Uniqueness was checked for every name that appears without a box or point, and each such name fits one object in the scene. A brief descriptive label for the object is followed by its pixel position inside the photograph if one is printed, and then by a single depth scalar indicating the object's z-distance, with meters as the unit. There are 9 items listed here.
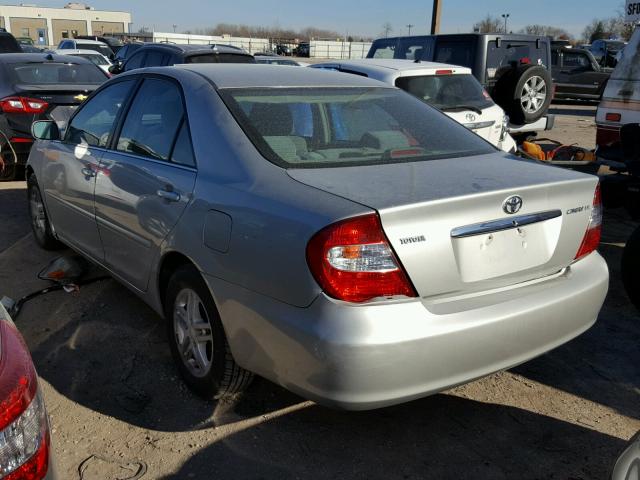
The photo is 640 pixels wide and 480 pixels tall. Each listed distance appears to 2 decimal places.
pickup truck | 18.97
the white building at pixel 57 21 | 87.44
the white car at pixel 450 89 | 6.66
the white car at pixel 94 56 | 17.84
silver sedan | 2.28
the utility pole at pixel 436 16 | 15.22
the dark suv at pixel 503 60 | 8.62
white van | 6.37
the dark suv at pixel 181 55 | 8.86
